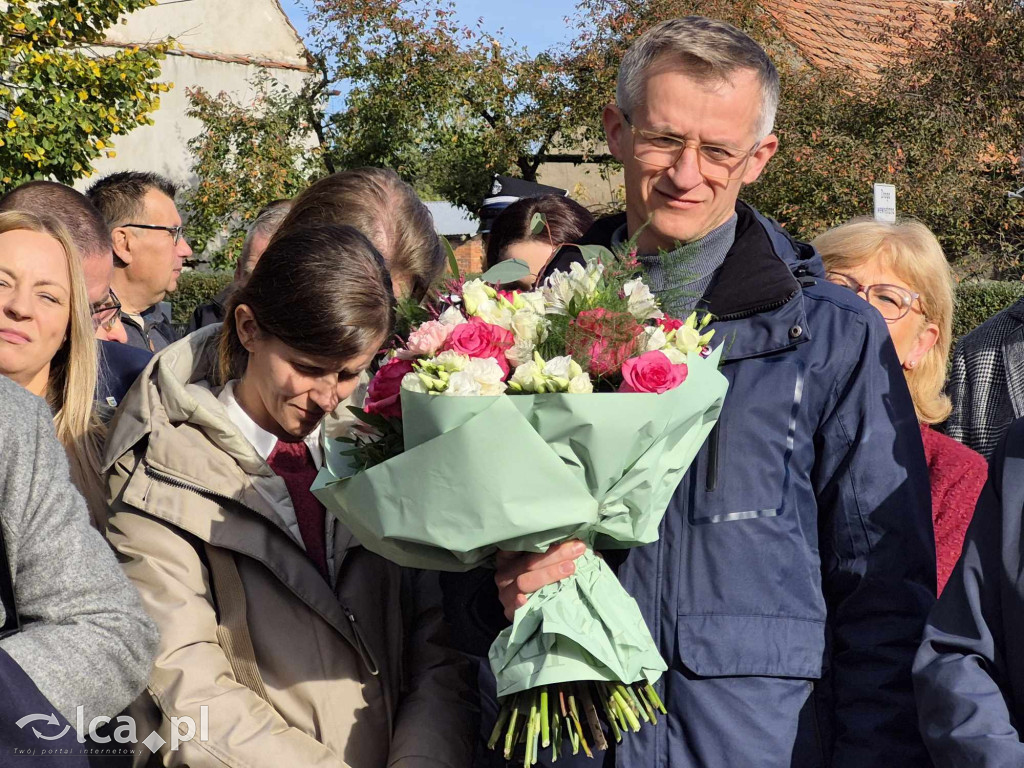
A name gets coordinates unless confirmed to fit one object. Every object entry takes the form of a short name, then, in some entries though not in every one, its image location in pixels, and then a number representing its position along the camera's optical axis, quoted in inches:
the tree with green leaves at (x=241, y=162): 679.7
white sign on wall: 254.5
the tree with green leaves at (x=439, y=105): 665.6
